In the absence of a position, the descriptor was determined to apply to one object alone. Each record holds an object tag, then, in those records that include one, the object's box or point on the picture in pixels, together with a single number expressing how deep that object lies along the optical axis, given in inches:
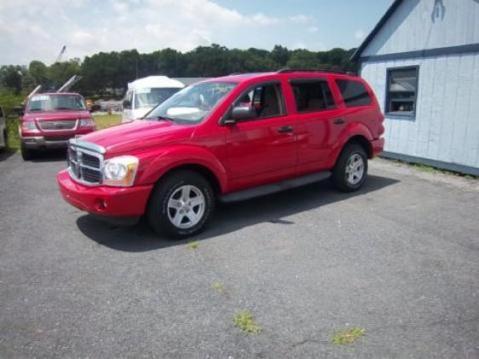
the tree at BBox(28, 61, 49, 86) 3427.7
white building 328.2
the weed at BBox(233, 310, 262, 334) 125.1
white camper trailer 548.1
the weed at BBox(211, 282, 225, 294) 149.6
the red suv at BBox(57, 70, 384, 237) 185.6
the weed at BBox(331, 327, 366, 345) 119.0
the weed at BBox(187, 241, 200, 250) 190.2
